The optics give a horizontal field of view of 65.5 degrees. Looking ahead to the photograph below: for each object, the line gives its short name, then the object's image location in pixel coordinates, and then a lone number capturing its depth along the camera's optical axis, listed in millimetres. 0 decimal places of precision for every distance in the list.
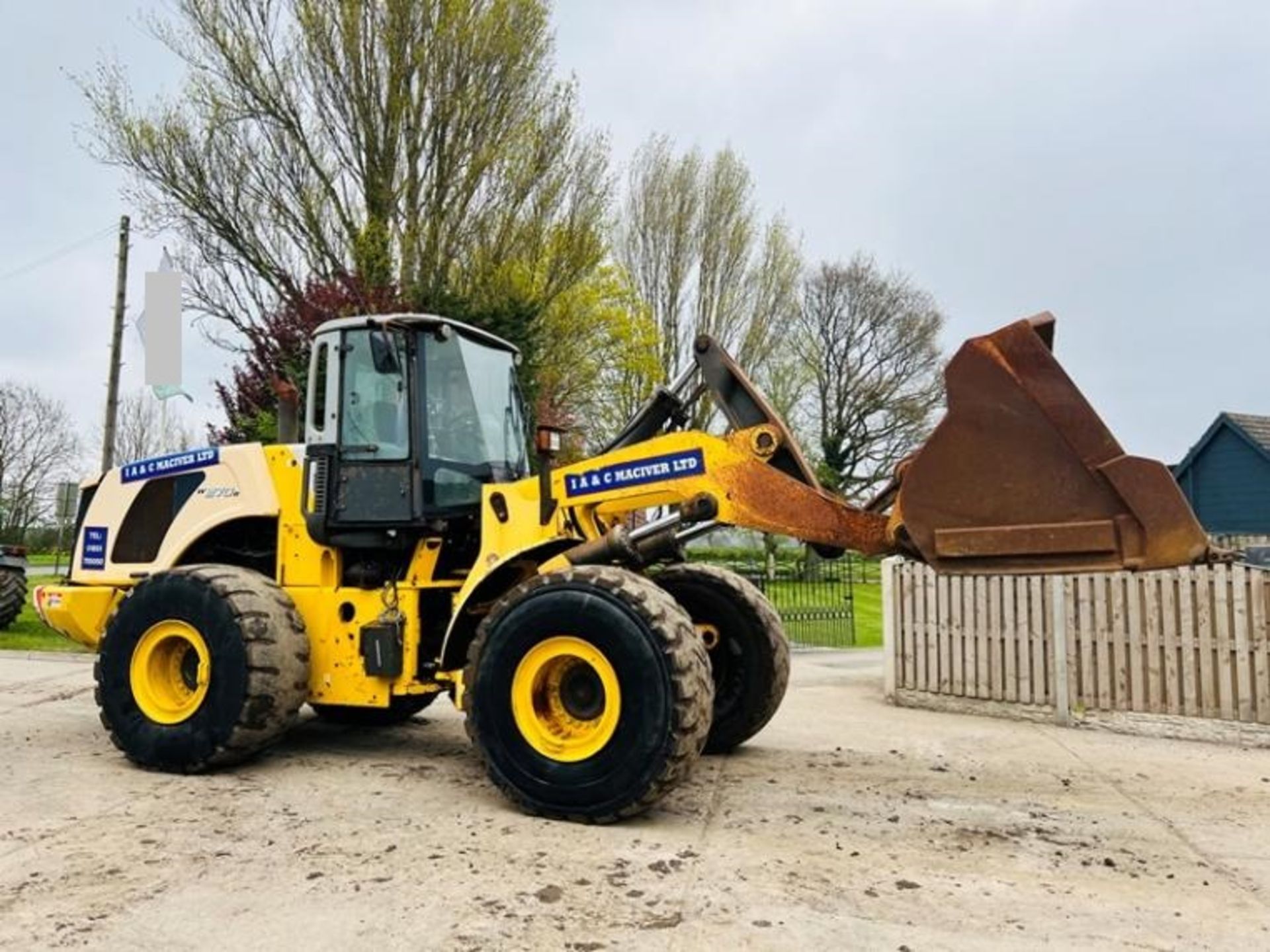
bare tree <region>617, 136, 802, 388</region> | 29422
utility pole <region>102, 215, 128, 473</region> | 16766
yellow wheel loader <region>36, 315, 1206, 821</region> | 4555
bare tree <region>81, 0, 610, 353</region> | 17078
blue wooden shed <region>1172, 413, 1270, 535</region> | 22641
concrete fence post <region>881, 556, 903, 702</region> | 9578
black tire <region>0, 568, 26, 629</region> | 13492
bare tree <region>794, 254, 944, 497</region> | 36719
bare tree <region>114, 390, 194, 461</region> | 43219
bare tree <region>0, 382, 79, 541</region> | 40750
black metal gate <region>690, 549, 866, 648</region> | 15523
